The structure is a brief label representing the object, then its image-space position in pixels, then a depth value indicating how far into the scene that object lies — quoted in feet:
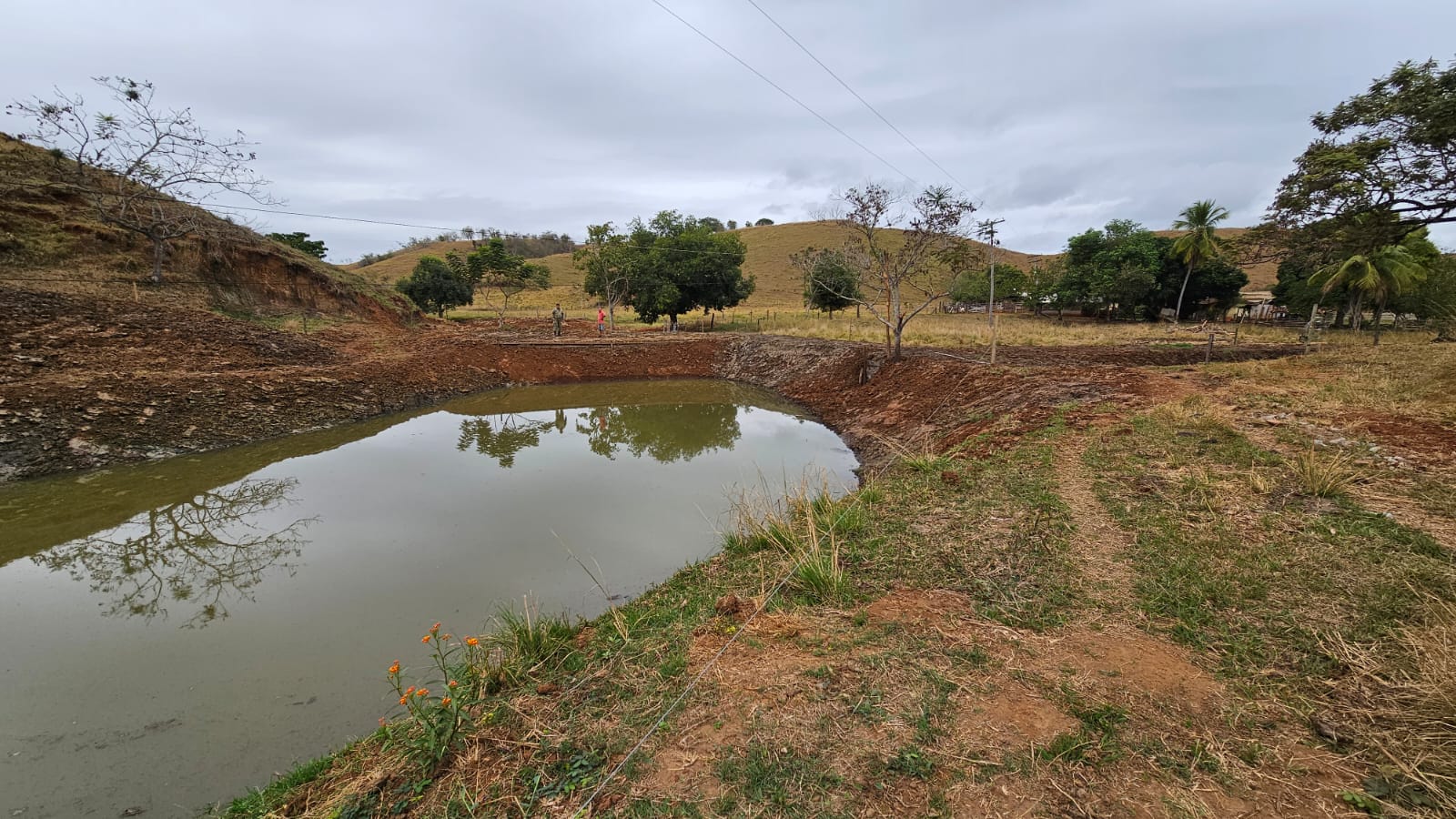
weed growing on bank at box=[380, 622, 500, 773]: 7.80
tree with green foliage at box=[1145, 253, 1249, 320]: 96.43
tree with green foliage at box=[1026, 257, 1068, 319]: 113.39
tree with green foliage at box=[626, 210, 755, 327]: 79.15
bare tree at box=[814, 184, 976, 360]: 38.88
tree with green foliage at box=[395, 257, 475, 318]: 102.83
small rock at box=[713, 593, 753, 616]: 11.37
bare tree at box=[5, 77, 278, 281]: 48.24
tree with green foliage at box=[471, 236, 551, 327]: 101.81
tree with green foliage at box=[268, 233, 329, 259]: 109.81
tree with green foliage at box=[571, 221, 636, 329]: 77.51
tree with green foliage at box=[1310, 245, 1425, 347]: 66.74
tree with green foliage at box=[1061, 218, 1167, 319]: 95.66
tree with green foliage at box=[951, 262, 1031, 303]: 132.98
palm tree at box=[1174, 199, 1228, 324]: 89.81
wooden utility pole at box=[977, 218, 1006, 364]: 46.47
